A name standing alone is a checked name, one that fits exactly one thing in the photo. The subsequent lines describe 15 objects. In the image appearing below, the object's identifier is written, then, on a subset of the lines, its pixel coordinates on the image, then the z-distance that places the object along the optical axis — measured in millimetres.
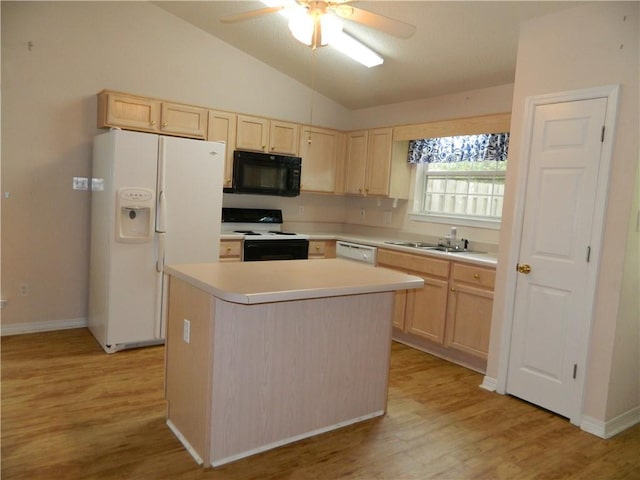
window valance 4082
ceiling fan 2441
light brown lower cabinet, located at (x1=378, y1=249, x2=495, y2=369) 3576
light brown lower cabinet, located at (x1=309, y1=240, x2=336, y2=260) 4871
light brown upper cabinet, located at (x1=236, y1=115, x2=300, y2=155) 4594
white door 2828
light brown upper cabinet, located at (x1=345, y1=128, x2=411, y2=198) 4844
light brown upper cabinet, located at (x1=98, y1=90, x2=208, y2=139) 3904
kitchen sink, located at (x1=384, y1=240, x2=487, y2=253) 4227
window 4223
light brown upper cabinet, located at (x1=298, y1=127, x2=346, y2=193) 5052
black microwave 4578
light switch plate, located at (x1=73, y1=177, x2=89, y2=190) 4117
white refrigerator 3568
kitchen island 2191
